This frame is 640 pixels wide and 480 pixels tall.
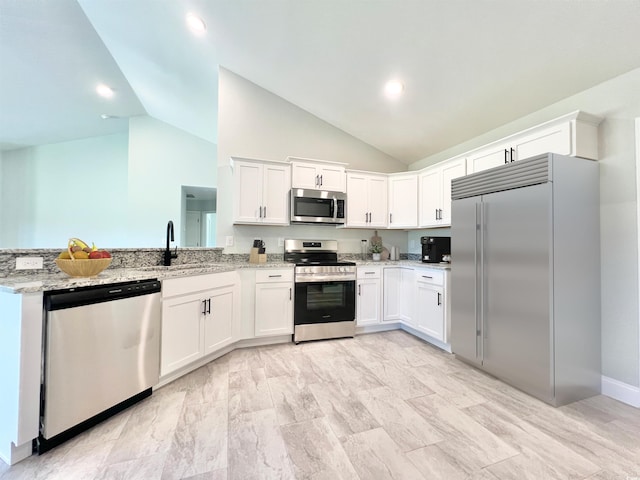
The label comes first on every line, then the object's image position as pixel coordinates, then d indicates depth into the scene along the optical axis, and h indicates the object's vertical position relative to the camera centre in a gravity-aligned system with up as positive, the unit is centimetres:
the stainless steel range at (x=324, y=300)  310 -69
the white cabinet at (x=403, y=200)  368 +64
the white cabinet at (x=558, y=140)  206 +91
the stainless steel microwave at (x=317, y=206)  331 +49
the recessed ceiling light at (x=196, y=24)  265 +229
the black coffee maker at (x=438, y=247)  329 -2
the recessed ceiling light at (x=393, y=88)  285 +176
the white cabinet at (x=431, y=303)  289 -68
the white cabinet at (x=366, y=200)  367 +64
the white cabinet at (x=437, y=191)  315 +70
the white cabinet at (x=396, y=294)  344 -66
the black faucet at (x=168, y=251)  266 -9
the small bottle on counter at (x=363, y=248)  404 -6
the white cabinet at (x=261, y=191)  319 +65
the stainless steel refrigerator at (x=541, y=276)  194 -24
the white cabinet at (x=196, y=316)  214 -68
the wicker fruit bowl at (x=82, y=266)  174 -17
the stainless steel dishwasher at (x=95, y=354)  148 -72
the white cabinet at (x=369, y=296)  337 -67
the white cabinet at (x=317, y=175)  339 +92
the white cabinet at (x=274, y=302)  300 -69
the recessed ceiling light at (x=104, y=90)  412 +245
